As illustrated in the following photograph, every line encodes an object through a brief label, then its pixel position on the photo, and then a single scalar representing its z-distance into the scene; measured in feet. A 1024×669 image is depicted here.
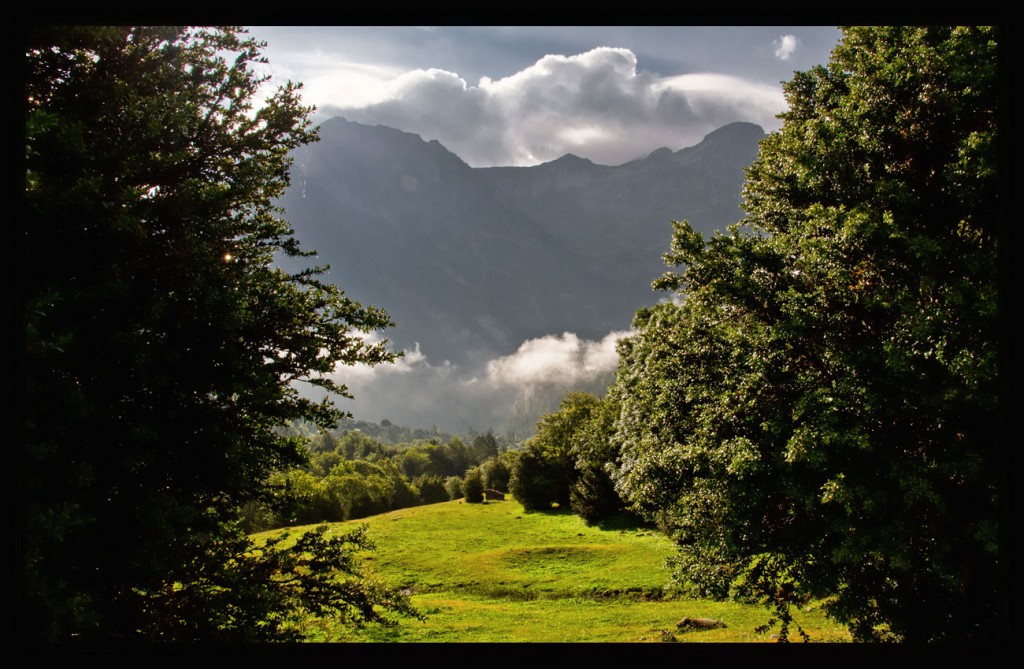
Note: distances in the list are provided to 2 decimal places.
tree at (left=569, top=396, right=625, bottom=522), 133.08
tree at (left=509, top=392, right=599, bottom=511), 189.57
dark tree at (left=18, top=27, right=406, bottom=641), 21.33
